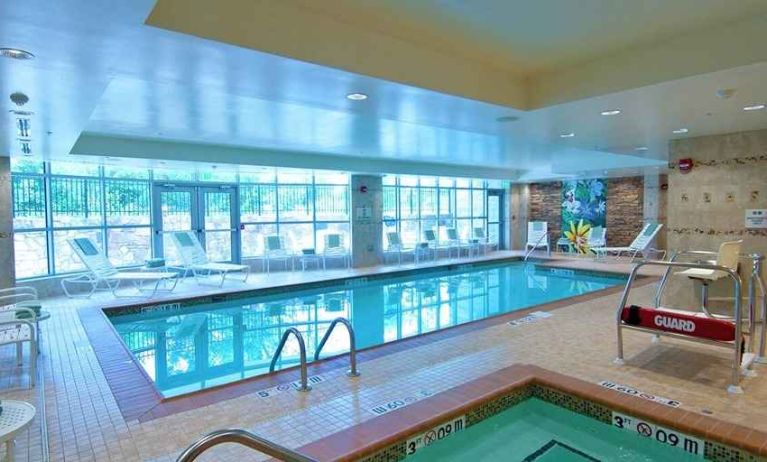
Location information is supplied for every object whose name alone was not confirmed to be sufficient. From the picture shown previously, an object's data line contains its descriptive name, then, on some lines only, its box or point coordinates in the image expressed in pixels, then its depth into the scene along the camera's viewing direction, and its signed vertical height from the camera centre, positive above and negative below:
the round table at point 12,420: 1.82 -0.82
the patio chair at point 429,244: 12.14 -0.60
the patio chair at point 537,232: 14.12 -0.35
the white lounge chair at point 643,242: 10.83 -0.55
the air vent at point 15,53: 2.43 +0.97
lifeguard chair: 3.14 -0.81
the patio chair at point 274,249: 10.30 -0.57
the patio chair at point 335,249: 10.96 -0.62
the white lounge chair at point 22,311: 4.06 -0.77
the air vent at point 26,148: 5.33 +1.04
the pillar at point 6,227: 6.30 +0.03
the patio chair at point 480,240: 13.50 -0.55
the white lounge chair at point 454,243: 13.27 -0.61
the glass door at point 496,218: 15.50 +0.13
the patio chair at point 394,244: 11.80 -0.55
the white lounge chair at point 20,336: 3.45 -0.89
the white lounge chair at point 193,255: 8.64 -0.58
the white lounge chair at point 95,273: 7.05 -0.74
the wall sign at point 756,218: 5.14 +0.00
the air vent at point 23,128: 4.15 +1.00
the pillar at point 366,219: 11.16 +0.12
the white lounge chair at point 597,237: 12.43 -0.47
